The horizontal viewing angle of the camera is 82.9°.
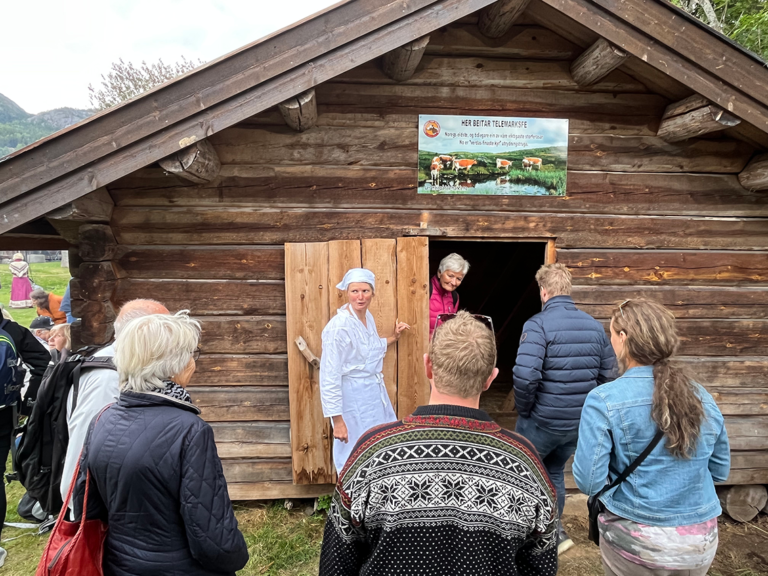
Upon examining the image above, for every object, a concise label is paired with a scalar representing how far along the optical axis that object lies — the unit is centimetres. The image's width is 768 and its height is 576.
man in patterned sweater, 117
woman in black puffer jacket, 146
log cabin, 332
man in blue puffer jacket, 274
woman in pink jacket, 381
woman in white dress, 296
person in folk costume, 1524
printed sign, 349
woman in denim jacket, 173
